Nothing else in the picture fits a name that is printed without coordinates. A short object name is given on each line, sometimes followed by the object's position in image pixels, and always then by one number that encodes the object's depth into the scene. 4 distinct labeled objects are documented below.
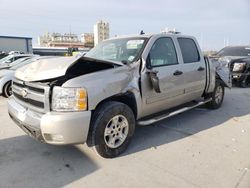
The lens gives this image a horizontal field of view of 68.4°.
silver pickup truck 2.28
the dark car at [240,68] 7.41
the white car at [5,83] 5.86
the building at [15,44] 32.88
